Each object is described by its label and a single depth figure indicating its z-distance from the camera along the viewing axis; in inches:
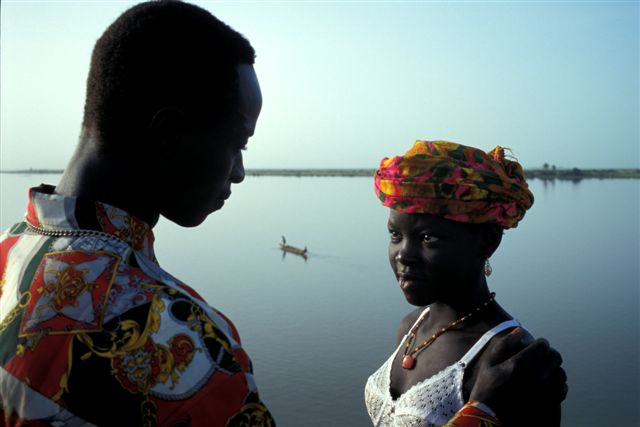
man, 44.3
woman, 92.6
